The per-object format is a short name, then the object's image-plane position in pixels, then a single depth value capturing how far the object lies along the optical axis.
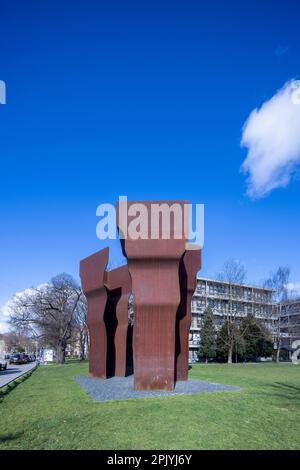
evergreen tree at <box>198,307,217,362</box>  52.53
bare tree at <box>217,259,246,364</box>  46.87
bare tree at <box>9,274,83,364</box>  45.62
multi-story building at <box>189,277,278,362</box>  51.75
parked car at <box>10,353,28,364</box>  52.38
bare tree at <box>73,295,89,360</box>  49.59
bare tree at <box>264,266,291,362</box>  51.41
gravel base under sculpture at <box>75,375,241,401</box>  13.54
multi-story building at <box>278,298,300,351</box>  52.19
